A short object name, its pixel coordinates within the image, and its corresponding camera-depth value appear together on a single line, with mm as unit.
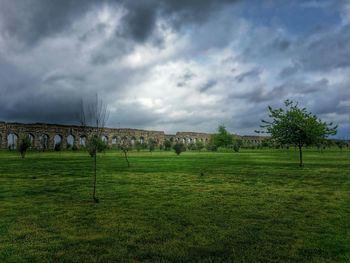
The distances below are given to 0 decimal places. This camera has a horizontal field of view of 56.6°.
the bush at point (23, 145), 32031
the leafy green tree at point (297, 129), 22812
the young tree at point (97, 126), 9408
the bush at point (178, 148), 39531
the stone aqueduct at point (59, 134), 57750
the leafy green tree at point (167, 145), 62362
